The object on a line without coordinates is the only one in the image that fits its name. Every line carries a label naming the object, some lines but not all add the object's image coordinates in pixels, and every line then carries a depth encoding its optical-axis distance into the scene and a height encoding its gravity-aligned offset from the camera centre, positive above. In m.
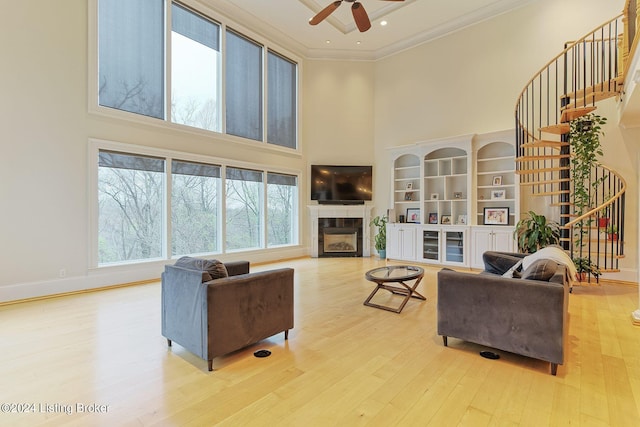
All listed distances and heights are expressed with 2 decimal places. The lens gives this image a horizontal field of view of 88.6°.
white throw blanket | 2.97 -0.44
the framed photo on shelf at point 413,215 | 7.77 -0.09
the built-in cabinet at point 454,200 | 6.56 +0.25
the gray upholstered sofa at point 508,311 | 2.43 -0.81
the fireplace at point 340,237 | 8.50 -0.68
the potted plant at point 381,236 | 8.26 -0.64
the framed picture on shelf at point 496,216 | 6.52 -0.09
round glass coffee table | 3.89 -0.81
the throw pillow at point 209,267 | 2.67 -0.47
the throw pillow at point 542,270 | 2.61 -0.48
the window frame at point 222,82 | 4.96 +2.38
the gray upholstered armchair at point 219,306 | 2.50 -0.79
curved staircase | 5.11 +1.36
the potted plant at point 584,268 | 5.02 -0.87
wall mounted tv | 8.51 +0.70
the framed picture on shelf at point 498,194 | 6.61 +0.35
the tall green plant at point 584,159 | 5.34 +0.88
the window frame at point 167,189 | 4.97 +0.39
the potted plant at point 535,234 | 5.50 -0.38
